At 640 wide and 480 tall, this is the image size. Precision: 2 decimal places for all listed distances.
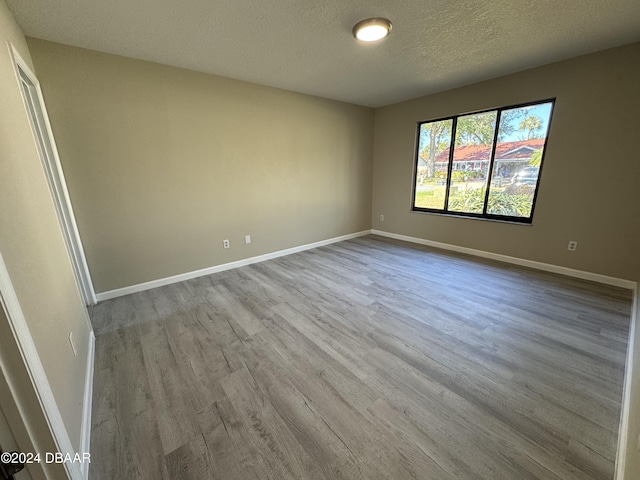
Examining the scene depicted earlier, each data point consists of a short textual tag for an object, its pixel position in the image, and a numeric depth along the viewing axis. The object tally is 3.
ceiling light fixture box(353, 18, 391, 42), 2.03
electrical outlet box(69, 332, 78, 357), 1.45
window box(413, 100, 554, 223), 3.32
